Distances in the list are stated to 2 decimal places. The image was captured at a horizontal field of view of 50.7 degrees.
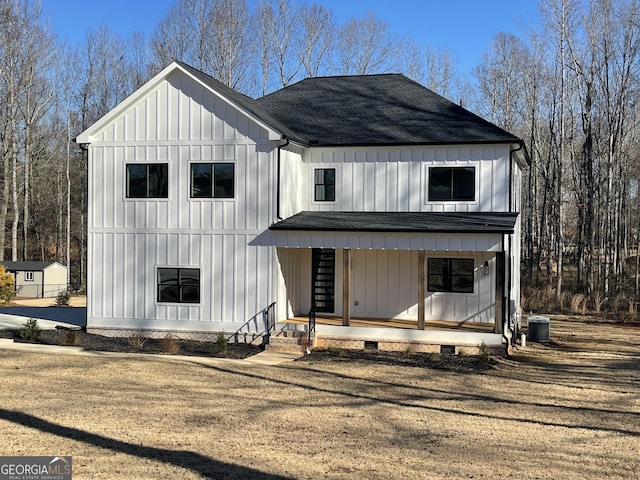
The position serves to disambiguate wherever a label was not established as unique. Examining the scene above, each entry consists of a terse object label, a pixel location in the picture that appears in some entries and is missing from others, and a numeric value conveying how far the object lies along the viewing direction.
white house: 18.38
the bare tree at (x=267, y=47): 43.78
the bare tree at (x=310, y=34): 44.84
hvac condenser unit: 19.89
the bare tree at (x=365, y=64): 45.56
